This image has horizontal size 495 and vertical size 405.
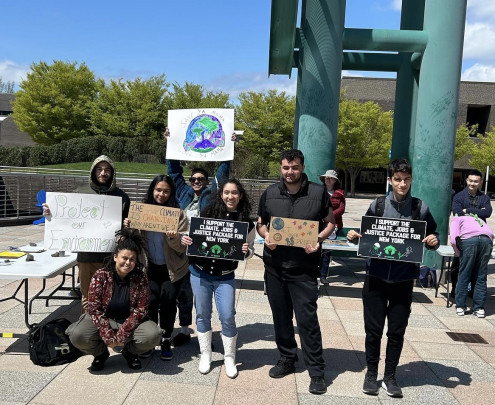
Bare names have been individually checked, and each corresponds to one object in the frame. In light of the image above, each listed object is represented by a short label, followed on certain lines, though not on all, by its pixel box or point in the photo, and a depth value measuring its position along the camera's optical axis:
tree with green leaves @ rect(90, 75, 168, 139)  40.22
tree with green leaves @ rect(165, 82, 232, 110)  41.97
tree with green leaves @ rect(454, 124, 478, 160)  41.31
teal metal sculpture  8.43
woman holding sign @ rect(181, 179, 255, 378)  4.25
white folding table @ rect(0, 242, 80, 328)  4.57
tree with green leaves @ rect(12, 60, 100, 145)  42.50
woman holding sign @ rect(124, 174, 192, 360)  4.58
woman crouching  4.14
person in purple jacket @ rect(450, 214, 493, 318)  6.63
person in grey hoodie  4.77
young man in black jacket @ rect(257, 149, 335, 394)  4.05
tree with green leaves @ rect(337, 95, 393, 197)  37.84
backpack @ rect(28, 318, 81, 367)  4.34
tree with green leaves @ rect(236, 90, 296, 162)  38.53
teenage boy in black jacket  3.93
